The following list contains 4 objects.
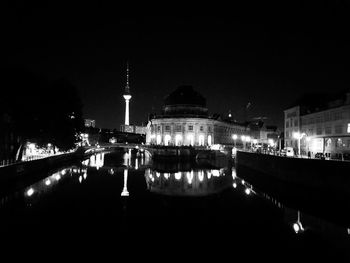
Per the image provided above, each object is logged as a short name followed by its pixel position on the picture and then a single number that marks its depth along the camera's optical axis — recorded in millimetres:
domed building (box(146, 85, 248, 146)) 133500
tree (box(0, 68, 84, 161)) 48594
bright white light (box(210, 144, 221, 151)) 109575
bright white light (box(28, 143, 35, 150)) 70525
